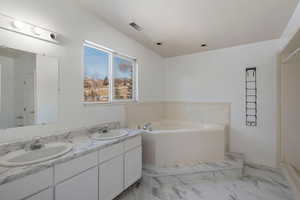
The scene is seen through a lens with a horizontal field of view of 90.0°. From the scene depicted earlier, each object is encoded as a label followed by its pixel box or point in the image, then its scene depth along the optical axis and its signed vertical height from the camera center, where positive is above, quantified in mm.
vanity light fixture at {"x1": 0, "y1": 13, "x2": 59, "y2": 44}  1421 +722
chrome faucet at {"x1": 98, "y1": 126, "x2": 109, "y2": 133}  2206 -467
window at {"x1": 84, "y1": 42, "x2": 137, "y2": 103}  2328 +411
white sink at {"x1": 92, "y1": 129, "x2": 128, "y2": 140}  2012 -503
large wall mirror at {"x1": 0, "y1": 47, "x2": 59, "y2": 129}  1460 +111
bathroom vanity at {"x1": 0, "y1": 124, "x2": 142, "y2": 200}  1046 -664
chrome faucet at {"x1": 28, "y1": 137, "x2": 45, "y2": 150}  1459 -460
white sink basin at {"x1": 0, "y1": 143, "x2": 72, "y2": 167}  1124 -501
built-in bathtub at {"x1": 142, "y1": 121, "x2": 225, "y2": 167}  2477 -814
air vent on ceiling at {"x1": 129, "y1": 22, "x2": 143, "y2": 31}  2422 +1200
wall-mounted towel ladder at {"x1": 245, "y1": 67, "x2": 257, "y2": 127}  2799 +32
